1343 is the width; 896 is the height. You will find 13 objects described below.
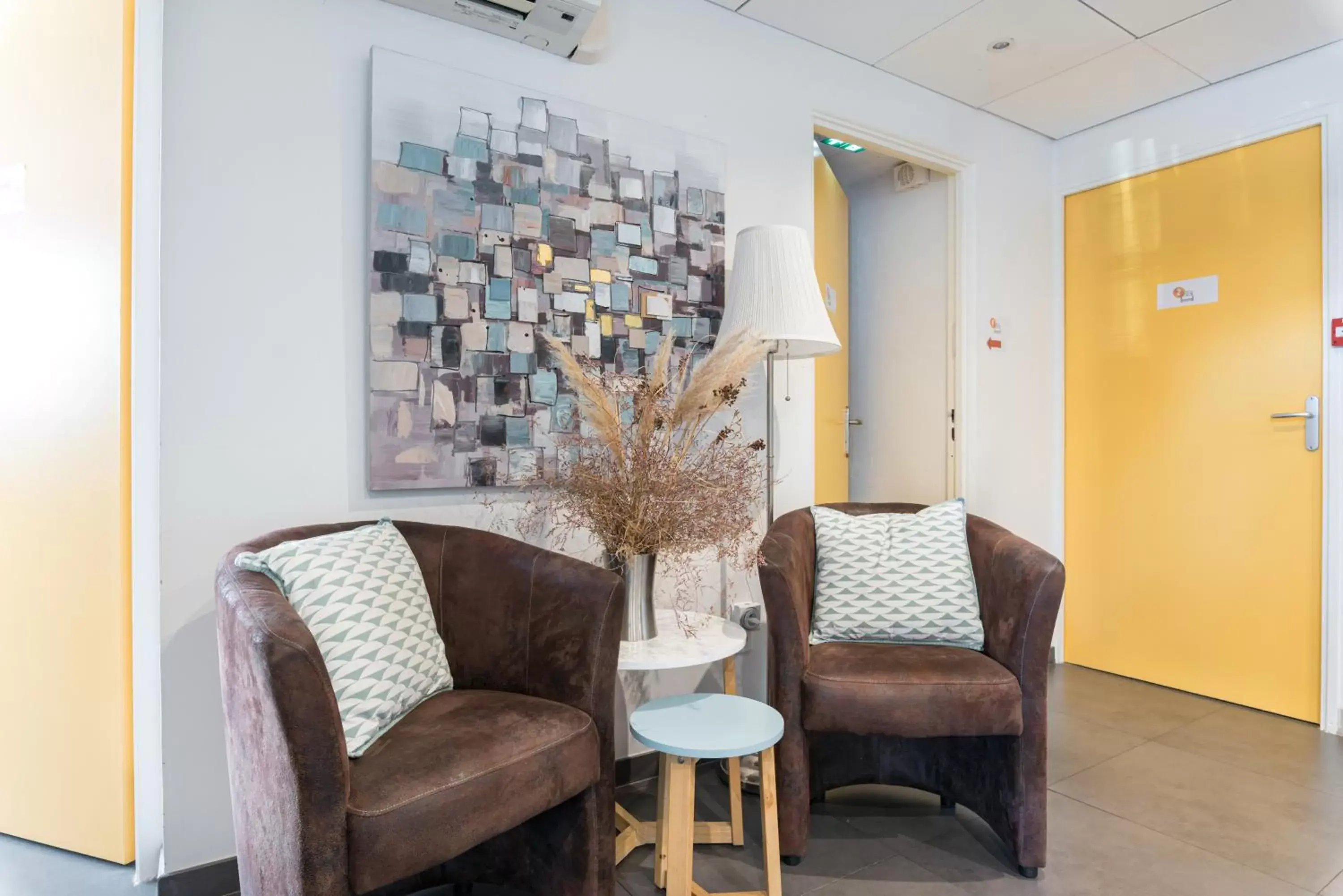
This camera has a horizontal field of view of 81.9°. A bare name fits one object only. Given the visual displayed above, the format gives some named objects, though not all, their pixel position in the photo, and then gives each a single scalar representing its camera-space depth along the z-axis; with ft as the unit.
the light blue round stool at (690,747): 5.11
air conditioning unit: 6.56
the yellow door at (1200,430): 9.54
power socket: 8.18
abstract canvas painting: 6.39
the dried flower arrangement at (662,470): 5.86
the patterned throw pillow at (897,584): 7.07
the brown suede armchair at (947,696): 6.06
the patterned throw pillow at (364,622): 4.68
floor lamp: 7.10
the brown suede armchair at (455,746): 3.83
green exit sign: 10.50
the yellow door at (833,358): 11.21
